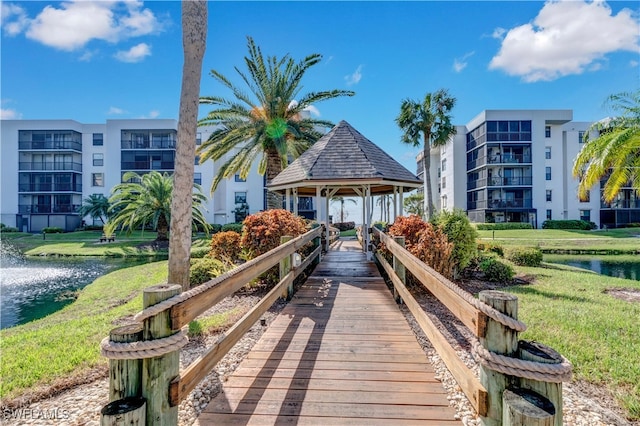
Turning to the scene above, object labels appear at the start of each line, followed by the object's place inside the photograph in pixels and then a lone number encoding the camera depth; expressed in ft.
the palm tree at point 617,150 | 33.12
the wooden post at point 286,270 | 19.69
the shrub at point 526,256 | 39.99
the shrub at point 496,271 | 30.04
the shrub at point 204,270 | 27.86
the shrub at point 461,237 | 27.48
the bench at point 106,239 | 83.84
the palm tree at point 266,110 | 48.88
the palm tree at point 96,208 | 109.81
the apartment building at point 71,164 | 116.78
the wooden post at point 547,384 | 5.24
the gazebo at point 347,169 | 35.37
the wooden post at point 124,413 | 5.45
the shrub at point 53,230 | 106.75
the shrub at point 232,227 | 84.11
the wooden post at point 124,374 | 6.07
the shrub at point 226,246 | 33.63
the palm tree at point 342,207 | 122.74
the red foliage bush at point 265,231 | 26.27
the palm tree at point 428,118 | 80.23
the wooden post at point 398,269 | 19.30
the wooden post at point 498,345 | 5.74
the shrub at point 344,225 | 102.17
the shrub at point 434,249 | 23.54
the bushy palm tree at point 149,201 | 67.10
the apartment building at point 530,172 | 113.29
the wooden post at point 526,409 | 4.64
